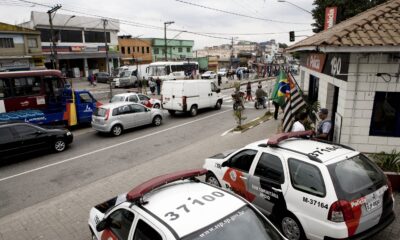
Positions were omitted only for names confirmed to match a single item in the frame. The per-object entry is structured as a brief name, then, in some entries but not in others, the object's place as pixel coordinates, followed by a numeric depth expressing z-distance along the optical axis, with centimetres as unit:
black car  1151
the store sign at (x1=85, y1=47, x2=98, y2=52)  5454
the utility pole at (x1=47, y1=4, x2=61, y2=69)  2812
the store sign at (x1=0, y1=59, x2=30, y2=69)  3847
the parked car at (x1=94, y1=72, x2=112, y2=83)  4606
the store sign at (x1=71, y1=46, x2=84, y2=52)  5208
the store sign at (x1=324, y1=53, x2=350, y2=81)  817
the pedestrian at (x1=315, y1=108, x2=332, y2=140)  836
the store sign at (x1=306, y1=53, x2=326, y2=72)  1092
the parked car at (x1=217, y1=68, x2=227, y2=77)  5616
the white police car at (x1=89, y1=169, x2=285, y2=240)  333
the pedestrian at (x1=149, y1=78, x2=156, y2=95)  3281
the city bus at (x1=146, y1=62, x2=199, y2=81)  4122
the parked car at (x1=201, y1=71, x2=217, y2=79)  4650
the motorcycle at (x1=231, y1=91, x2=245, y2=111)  1945
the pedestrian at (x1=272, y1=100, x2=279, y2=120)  1713
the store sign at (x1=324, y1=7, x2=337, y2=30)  1706
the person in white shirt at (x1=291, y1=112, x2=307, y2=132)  845
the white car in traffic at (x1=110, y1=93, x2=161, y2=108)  1969
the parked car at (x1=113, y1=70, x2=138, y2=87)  3981
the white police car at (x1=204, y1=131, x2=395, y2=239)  469
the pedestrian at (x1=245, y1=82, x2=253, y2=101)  2642
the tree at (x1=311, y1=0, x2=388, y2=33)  3008
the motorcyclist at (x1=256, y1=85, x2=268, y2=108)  2236
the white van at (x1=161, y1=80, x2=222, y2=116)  1942
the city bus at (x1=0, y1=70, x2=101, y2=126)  1529
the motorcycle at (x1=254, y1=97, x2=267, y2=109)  2277
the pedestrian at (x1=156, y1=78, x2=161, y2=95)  3174
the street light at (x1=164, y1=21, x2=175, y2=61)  4415
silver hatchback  1501
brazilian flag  1244
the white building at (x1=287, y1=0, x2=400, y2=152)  748
